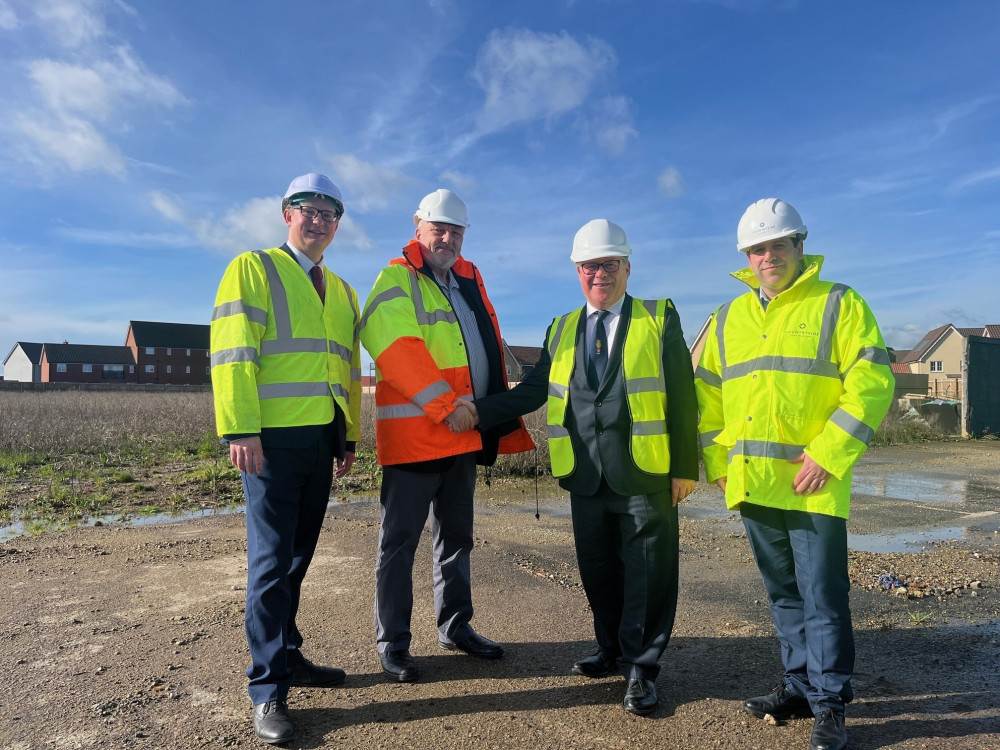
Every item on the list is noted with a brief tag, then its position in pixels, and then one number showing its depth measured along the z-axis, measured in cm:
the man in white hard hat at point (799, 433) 282
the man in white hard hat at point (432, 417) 351
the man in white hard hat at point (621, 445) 328
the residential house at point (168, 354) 6669
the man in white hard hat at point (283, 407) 304
